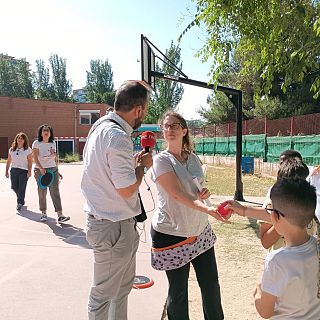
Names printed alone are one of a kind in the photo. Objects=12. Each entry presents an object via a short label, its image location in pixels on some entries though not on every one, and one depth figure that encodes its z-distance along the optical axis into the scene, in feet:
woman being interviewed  9.80
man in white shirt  8.52
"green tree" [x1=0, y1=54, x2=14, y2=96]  276.00
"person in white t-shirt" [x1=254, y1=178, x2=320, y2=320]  5.89
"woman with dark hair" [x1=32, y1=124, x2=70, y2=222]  24.66
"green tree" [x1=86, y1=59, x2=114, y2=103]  293.84
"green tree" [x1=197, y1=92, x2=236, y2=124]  126.41
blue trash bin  66.11
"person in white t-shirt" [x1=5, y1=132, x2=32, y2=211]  29.30
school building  158.51
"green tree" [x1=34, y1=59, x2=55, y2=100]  280.31
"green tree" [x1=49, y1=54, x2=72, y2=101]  279.28
